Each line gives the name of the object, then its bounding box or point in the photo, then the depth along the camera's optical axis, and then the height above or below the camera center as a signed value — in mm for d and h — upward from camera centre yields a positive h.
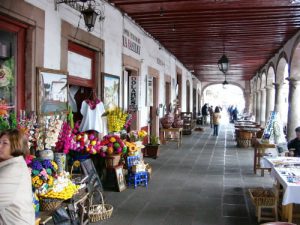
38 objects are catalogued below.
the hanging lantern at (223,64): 8131 +1256
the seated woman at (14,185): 1963 -499
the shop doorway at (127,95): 6817 +343
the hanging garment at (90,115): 5004 -90
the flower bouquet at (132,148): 5404 -671
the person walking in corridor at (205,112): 19704 -90
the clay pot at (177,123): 10076 -418
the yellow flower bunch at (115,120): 5432 -181
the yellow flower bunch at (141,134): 5951 -465
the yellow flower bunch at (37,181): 2908 -691
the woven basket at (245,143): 10082 -1053
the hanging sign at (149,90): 8567 +559
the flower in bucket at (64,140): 3752 -377
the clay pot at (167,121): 9796 -346
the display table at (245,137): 10044 -855
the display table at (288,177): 3302 -777
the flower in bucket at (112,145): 4892 -568
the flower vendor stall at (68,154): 2971 -576
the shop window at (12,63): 3370 +520
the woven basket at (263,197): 3979 -1154
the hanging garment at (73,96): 5146 +219
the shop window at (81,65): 4727 +722
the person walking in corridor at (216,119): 13256 -360
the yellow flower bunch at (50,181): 3016 -707
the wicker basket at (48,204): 2935 -907
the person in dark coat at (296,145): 5112 -569
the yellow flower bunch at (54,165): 3179 -585
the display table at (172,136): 9740 -896
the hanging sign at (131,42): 6634 +1569
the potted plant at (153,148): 7889 -976
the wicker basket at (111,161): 4917 -824
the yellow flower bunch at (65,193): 2954 -829
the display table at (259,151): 6197 -826
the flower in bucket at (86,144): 4171 -470
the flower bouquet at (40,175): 2929 -635
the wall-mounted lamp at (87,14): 4367 +1367
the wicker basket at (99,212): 3777 -1282
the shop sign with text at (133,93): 6976 +389
